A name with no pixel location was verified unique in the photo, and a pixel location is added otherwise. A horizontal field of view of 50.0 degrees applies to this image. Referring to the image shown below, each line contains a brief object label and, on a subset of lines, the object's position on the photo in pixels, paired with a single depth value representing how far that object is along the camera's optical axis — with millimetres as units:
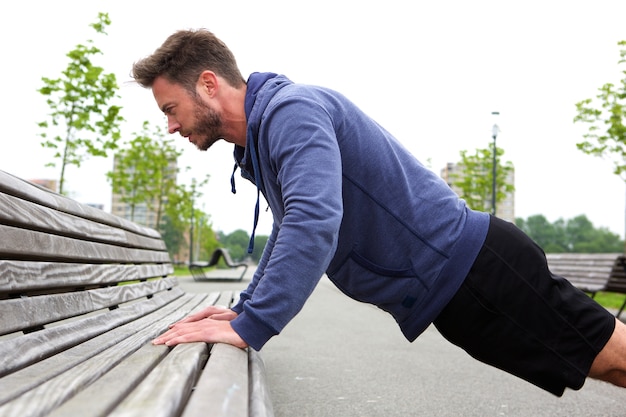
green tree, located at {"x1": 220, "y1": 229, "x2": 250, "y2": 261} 134875
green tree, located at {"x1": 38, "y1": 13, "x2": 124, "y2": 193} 18719
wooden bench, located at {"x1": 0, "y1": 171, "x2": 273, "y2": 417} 1254
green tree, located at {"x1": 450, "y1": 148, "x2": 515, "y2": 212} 36438
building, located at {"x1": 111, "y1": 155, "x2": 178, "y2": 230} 155750
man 2346
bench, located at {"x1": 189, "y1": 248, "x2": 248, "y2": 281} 20891
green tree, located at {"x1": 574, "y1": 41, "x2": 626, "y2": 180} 21078
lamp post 27938
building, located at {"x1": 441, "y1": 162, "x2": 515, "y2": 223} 128800
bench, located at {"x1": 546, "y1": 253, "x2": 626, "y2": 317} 8723
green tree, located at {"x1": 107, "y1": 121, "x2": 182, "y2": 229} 35188
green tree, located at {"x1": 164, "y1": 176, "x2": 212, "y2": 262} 42344
